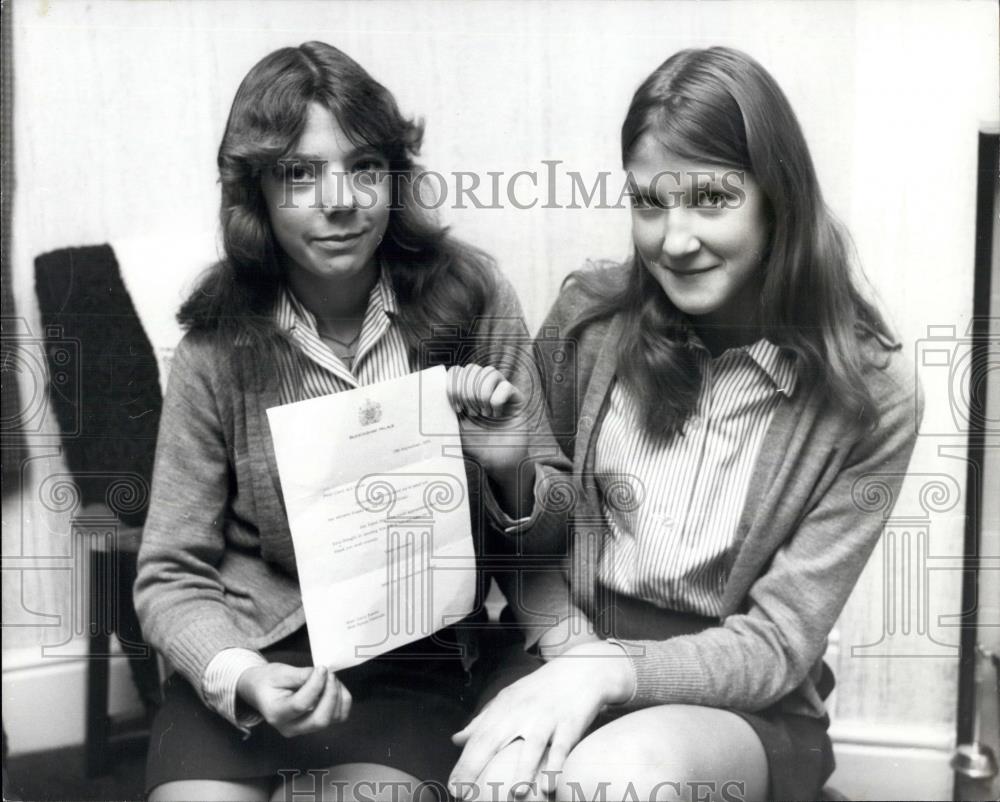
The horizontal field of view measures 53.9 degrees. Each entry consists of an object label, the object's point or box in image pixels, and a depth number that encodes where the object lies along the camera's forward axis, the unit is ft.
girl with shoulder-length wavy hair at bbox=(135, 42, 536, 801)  2.81
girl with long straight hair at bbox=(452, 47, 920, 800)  2.71
